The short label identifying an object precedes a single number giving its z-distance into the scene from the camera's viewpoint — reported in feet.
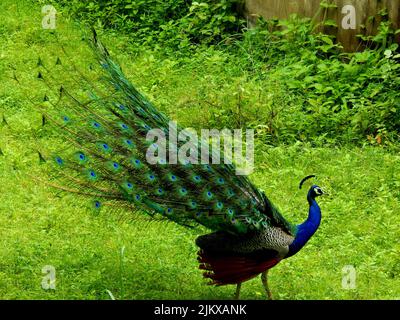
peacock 41.13
